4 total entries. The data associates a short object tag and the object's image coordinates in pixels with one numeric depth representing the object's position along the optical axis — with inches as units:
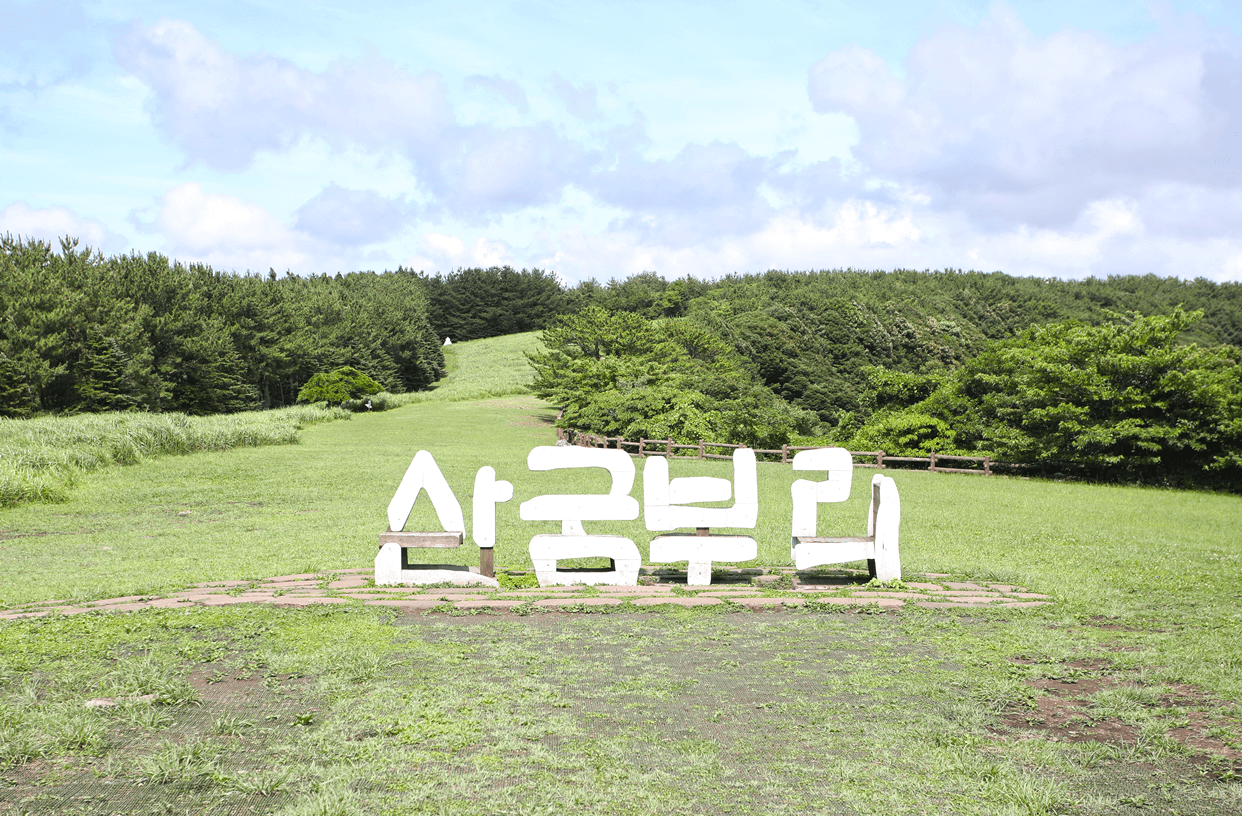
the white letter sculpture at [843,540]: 334.0
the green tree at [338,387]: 2155.8
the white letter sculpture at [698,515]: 329.4
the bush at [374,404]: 2177.7
